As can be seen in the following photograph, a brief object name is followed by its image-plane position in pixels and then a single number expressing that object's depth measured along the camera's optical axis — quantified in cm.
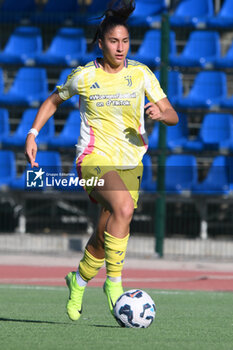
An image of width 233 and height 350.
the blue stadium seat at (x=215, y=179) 1653
